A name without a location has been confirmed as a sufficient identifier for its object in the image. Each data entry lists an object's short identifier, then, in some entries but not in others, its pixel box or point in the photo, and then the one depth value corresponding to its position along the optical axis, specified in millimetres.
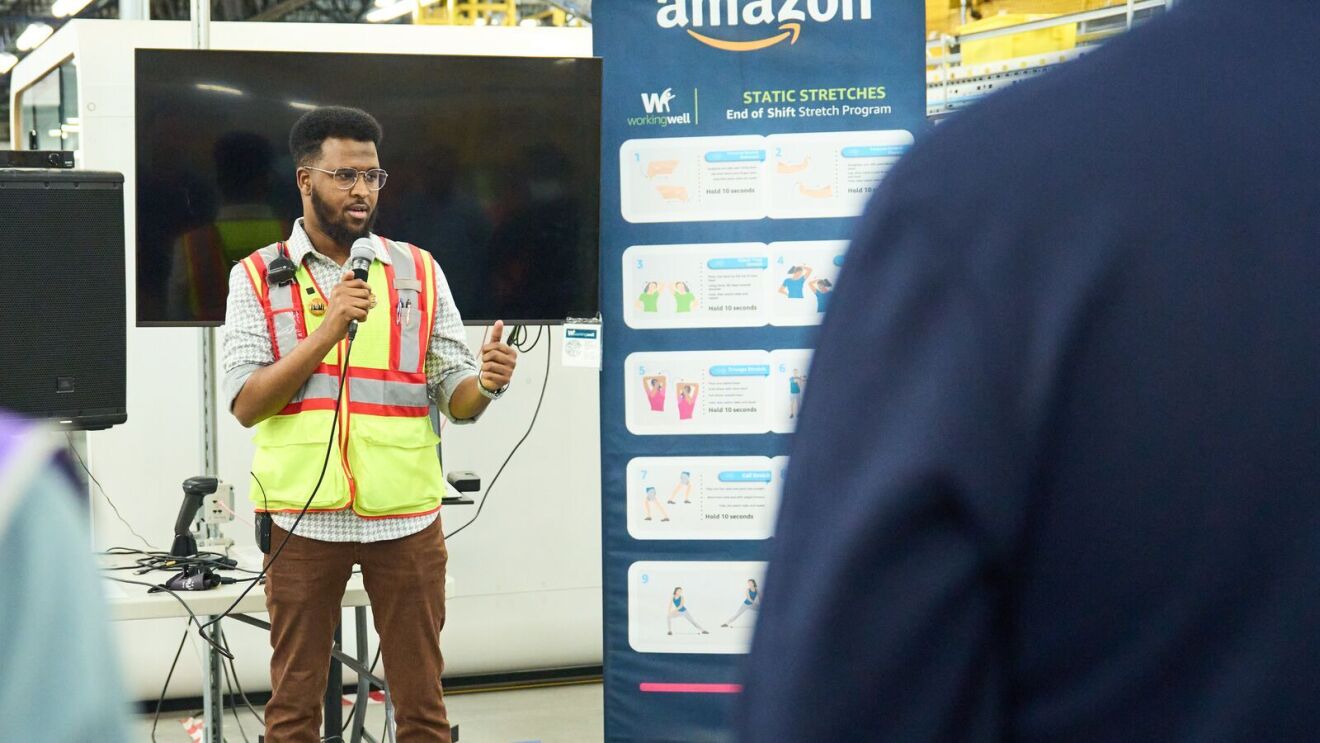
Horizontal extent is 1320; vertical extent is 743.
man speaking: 3205
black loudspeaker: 3217
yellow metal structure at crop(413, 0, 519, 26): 9975
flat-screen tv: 3768
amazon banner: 3760
